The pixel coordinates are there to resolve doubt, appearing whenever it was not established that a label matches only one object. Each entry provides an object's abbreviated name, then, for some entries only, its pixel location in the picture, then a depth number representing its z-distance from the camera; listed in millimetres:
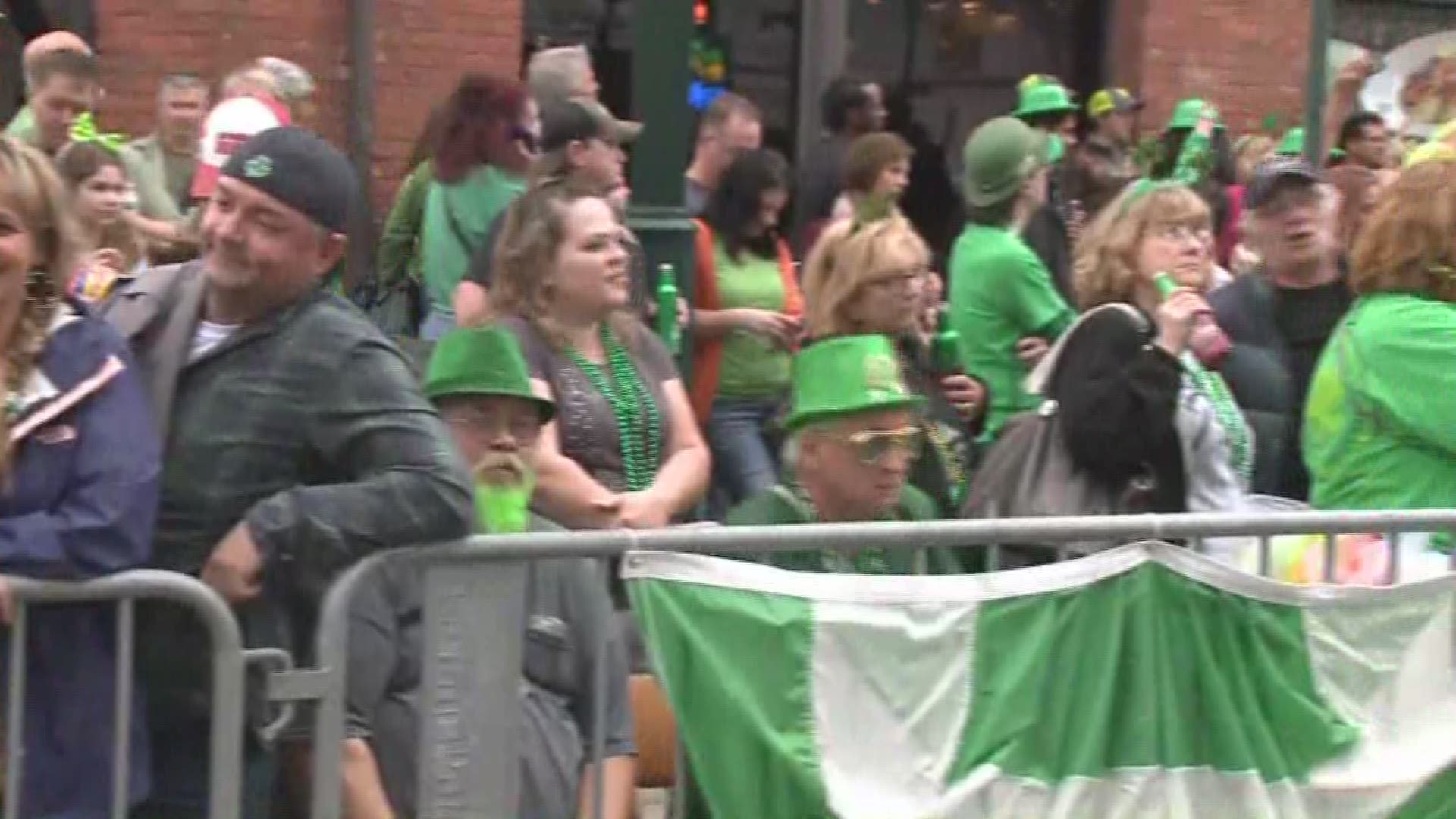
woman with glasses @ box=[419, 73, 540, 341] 16031
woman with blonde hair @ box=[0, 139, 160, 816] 8312
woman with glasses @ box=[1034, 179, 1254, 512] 12055
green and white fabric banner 9953
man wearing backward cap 8750
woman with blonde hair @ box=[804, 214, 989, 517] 13969
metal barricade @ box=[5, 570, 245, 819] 8328
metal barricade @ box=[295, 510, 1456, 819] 8930
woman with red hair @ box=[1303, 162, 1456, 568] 12203
